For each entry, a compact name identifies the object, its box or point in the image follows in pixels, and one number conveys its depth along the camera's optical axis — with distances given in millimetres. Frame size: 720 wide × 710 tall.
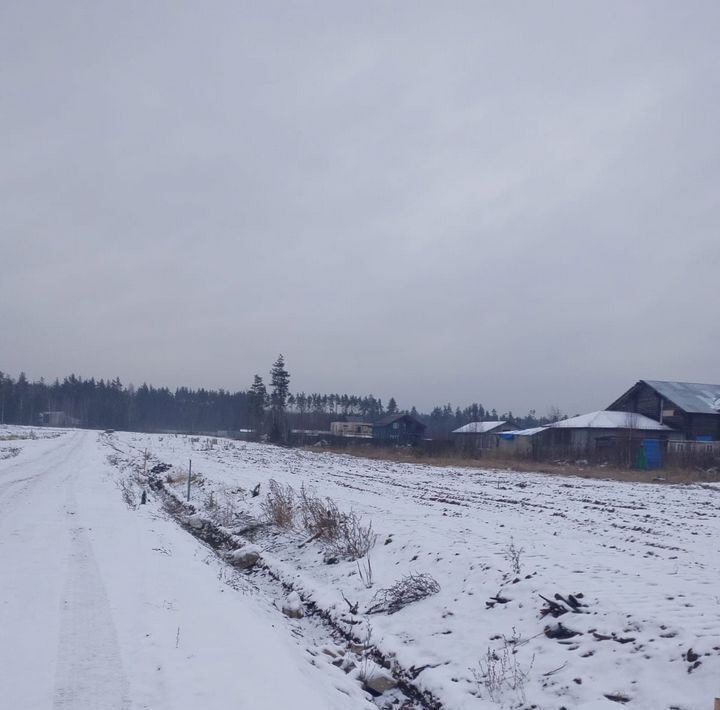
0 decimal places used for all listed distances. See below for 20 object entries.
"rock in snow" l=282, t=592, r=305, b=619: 10984
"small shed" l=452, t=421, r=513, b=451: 57188
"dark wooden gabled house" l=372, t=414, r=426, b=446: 93438
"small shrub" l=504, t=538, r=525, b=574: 10243
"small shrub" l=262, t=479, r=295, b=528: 17141
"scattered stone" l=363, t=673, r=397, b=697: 7926
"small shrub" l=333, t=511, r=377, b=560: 13484
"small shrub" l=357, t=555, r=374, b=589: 11786
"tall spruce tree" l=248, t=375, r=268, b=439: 108375
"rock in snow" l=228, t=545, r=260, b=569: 14430
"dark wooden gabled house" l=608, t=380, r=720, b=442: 52844
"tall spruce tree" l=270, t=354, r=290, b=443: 102312
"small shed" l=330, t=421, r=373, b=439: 115231
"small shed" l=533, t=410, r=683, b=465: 45875
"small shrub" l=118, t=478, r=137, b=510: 19625
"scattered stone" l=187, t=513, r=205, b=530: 19078
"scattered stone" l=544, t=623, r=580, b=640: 7949
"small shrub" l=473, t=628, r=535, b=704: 7297
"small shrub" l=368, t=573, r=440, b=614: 10497
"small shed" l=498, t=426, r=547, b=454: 50938
